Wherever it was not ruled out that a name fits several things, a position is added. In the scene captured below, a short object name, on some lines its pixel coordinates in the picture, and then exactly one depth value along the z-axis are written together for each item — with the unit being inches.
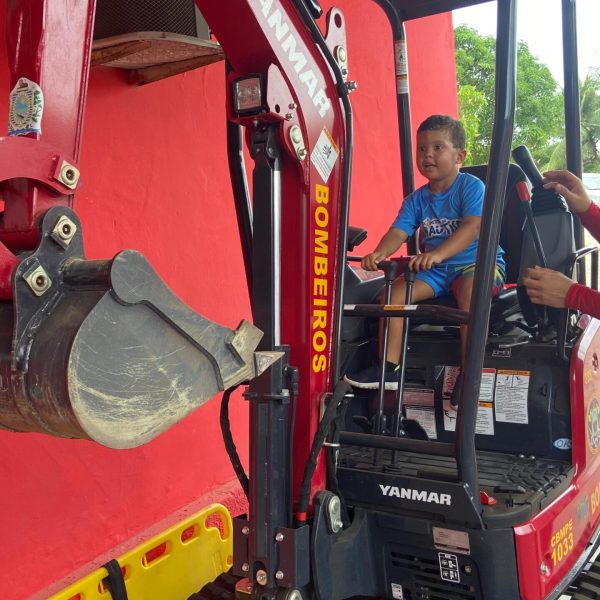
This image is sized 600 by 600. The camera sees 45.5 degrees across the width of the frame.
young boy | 108.9
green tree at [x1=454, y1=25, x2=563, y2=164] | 900.0
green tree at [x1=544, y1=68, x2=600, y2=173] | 1034.7
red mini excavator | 48.5
